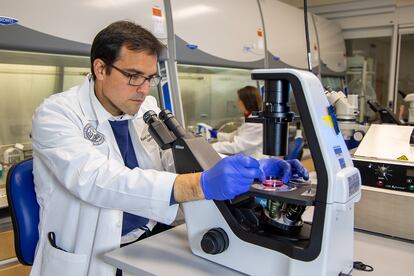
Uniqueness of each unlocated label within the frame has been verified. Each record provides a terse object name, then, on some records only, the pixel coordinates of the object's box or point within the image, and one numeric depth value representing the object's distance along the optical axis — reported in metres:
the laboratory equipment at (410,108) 2.09
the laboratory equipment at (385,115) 2.05
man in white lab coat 0.96
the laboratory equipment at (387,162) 1.15
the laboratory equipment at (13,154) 1.80
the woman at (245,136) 2.88
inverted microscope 0.79
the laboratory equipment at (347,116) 1.64
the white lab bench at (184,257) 0.93
